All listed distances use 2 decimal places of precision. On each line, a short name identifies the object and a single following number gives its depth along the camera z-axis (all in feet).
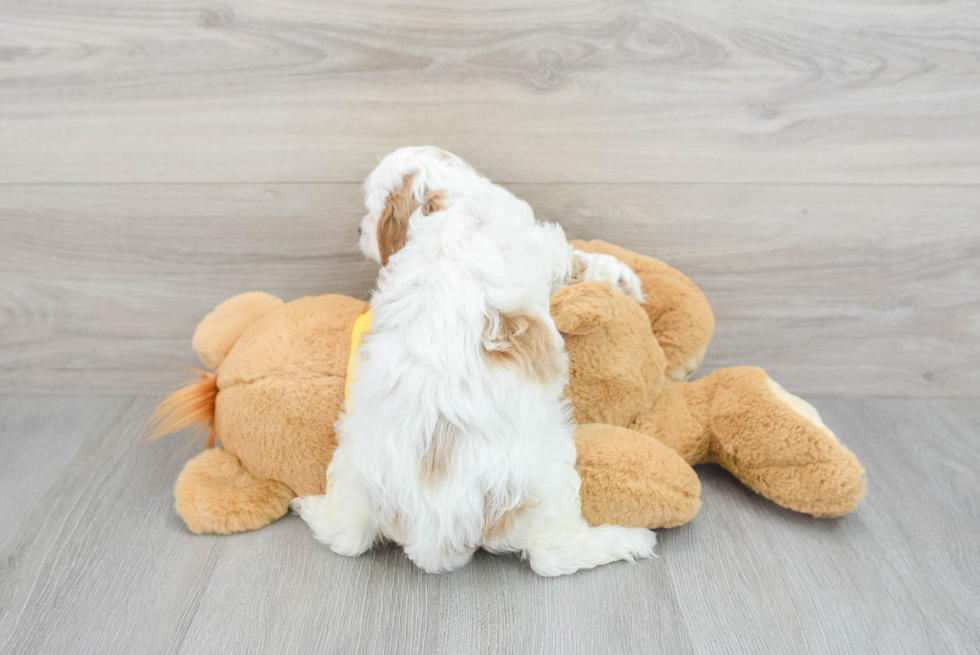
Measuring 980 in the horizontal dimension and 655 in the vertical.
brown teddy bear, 2.86
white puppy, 2.42
